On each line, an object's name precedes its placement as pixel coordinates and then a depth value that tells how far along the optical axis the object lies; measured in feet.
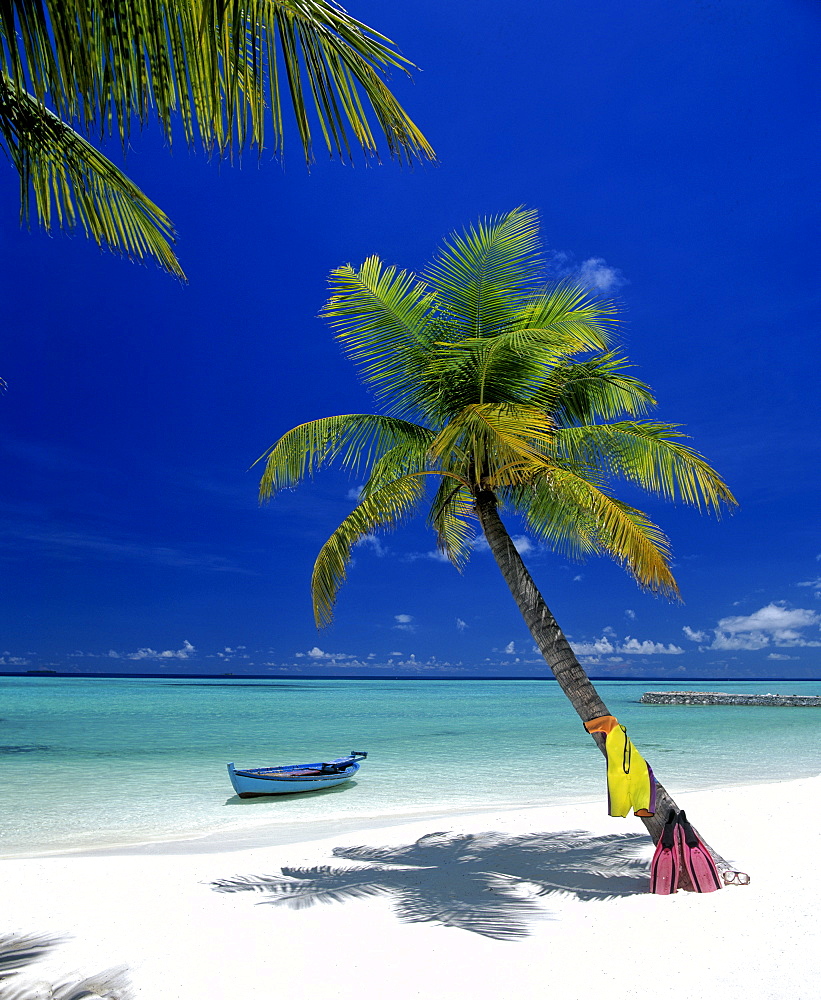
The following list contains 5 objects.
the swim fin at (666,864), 18.79
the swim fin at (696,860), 18.66
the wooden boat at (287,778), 43.55
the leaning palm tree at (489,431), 20.75
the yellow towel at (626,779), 18.47
